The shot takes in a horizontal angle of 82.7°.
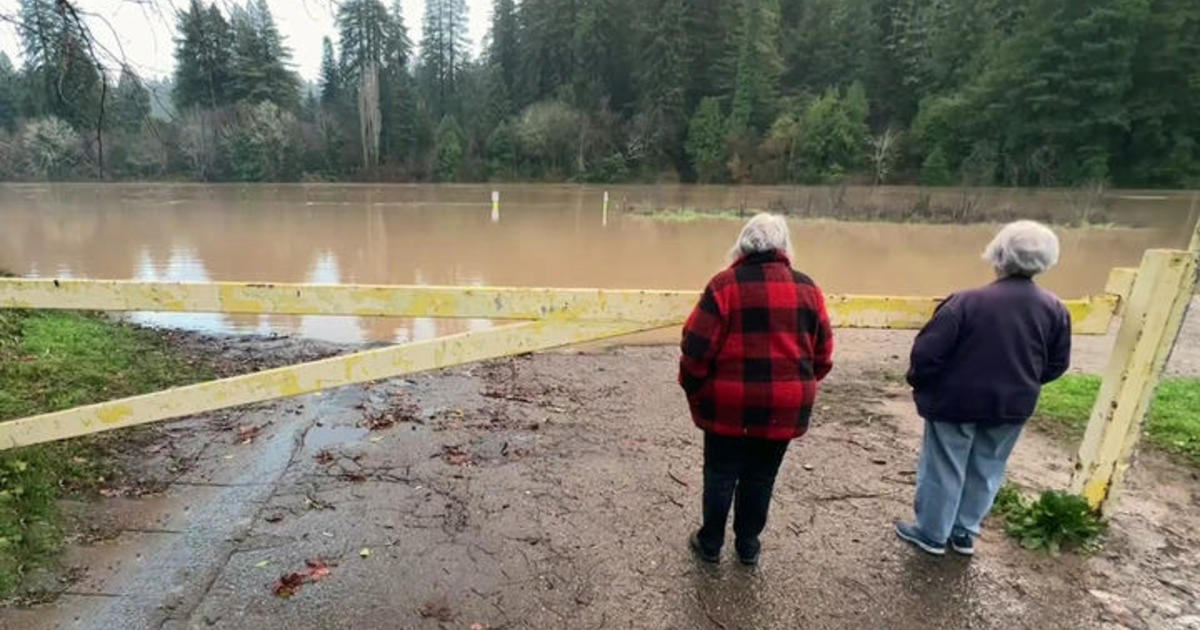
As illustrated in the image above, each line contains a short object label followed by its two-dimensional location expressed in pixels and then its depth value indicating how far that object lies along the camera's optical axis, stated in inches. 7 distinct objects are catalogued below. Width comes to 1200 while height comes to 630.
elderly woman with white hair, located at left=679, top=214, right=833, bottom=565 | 104.3
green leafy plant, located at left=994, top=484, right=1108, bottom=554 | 129.4
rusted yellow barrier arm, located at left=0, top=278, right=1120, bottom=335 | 113.3
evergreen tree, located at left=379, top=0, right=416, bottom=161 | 2452.0
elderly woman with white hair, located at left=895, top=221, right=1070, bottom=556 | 110.2
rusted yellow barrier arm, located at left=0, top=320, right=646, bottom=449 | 114.3
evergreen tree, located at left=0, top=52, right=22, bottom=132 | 1774.6
